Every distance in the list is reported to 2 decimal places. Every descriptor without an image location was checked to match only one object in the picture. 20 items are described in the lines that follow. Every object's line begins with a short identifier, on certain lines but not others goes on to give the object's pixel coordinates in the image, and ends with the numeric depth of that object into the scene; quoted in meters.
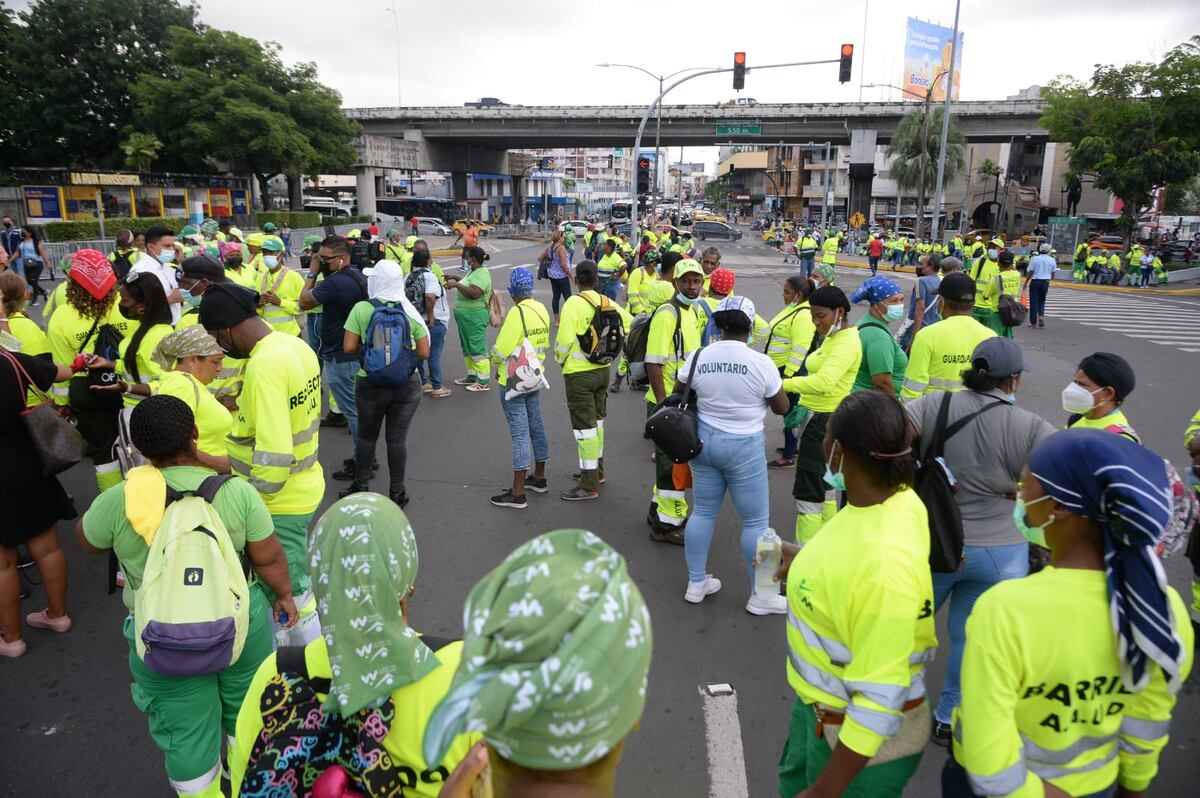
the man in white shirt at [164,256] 7.08
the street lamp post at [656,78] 23.69
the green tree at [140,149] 37.16
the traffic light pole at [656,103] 20.97
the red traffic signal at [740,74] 21.20
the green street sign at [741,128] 31.73
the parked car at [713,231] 51.00
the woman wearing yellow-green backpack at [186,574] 2.46
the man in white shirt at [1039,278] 15.80
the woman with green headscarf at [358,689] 1.68
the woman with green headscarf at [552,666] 1.14
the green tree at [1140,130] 26.94
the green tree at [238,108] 37.34
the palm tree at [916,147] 44.34
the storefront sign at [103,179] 30.78
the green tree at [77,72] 39.66
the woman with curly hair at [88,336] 5.21
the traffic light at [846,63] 21.09
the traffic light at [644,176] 21.84
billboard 74.06
